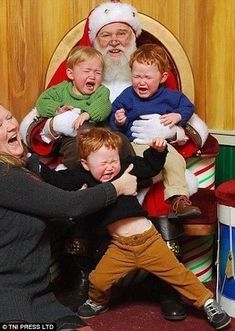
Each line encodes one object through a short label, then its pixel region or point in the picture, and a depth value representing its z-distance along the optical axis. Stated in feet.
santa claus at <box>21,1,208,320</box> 7.69
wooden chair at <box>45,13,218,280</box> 8.64
